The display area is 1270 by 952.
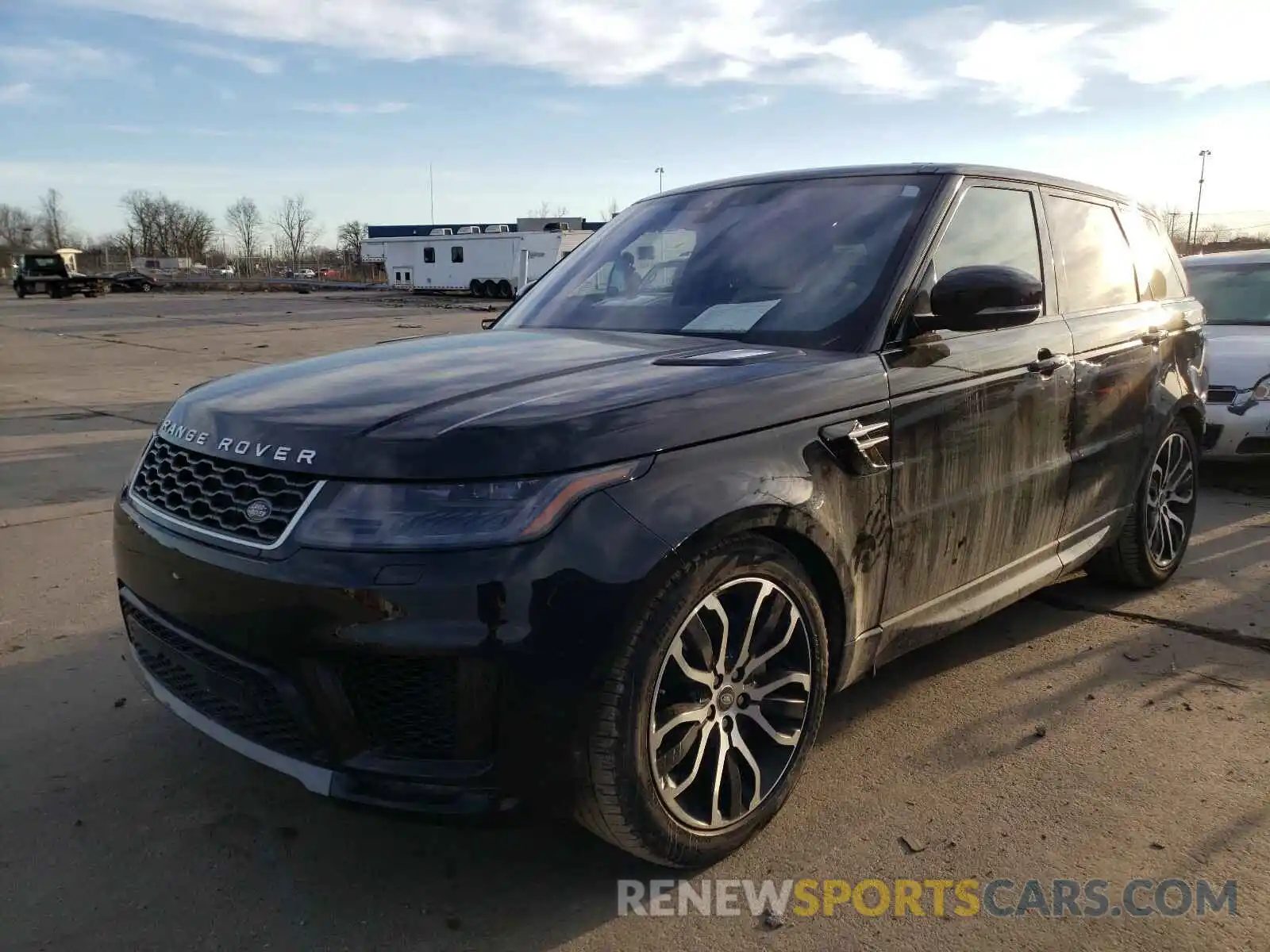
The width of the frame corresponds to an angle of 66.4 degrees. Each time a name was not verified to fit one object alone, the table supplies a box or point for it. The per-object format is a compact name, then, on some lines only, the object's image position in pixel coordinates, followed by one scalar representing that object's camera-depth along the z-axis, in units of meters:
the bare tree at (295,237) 127.88
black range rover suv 2.07
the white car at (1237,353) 6.83
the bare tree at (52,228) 124.94
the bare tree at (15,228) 113.38
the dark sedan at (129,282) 53.62
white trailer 40.12
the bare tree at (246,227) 129.38
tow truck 44.59
